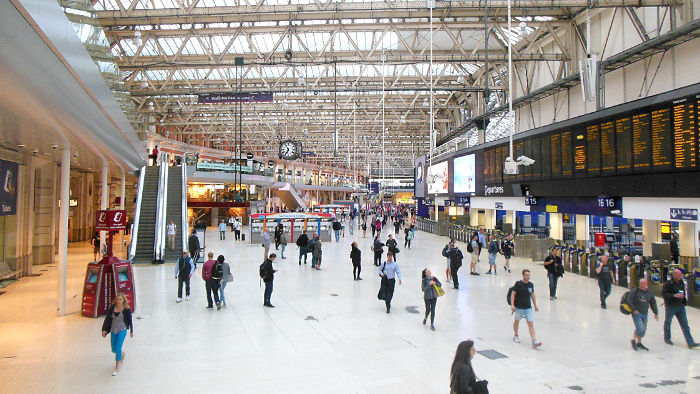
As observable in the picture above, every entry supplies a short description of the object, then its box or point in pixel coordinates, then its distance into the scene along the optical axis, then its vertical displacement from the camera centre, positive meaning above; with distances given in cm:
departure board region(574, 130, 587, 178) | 1312 +182
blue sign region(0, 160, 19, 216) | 1095 +63
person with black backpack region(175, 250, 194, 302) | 991 -140
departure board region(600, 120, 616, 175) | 1179 +184
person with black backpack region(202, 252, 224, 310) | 925 -144
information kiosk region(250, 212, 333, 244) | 2323 -66
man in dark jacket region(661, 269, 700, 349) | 682 -141
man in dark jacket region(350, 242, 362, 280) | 1263 -138
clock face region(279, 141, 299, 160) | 2589 +379
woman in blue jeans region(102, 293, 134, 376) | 582 -155
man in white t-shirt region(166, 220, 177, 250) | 1725 -91
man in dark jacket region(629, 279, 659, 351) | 669 -150
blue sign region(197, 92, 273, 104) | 1819 +496
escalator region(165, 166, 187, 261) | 1730 +21
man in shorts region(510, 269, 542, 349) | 700 -147
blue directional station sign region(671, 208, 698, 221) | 911 -2
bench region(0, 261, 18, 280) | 1248 -181
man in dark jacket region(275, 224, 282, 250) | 1875 -101
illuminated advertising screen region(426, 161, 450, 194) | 2751 +215
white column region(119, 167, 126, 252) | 1981 +92
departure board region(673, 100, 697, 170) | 911 +169
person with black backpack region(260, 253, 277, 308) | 933 -143
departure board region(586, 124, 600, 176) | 1245 +187
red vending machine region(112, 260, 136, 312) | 895 -144
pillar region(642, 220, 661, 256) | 1300 -61
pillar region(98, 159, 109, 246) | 1370 +76
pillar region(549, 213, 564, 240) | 1770 -52
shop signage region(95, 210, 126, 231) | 967 -20
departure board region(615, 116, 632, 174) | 1109 +181
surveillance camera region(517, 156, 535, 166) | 1196 +146
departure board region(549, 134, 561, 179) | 1443 +198
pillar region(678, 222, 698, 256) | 1088 -68
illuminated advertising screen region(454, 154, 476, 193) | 2236 +210
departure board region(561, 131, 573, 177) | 1386 +189
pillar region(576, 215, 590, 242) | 1648 -55
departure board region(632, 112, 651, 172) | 1044 +177
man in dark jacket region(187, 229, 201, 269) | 1554 -121
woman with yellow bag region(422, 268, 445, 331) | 783 -146
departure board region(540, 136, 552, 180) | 1499 +195
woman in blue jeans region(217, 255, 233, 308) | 930 -145
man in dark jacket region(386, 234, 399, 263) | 1314 -104
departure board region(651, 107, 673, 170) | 977 +171
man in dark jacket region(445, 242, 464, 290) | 1138 -129
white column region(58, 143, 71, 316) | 905 -63
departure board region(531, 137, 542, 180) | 1560 +202
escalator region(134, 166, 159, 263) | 1689 -34
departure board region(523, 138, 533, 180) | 1625 +223
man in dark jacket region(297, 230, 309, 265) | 1541 -113
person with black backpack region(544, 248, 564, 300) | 1011 -135
